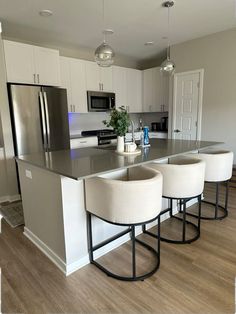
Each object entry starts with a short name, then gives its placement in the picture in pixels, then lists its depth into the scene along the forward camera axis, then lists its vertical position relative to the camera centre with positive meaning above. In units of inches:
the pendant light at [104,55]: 90.0 +26.4
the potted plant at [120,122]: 95.7 -1.6
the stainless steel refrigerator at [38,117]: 134.6 +1.8
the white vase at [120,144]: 99.2 -11.7
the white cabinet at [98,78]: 184.7 +36.1
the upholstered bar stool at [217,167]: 105.4 -24.6
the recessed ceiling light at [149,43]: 175.6 +60.8
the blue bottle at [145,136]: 114.0 -9.5
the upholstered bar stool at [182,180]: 83.2 -24.3
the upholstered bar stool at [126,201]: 63.5 -25.1
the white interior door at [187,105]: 179.5 +9.9
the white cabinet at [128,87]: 206.5 +30.3
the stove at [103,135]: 184.5 -14.4
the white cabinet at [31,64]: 134.6 +36.8
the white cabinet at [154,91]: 212.8 +26.7
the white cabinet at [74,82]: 169.9 +29.7
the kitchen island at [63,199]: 71.1 -28.3
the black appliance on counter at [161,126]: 222.4 -8.7
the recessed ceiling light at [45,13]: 119.4 +59.3
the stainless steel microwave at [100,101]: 186.7 +15.8
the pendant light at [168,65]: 114.4 +27.4
